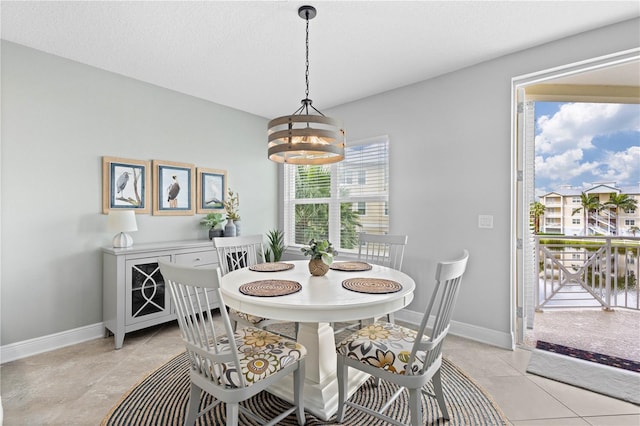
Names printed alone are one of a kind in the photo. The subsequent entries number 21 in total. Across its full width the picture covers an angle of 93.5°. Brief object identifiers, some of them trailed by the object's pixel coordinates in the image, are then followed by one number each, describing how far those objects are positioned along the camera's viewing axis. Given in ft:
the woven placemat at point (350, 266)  7.62
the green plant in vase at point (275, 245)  13.80
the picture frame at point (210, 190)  12.23
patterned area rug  5.74
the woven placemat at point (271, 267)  7.57
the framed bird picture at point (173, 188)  10.94
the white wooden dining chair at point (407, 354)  4.65
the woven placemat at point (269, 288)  5.48
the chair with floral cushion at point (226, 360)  4.25
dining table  4.95
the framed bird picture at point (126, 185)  9.71
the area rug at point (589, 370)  6.72
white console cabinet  8.84
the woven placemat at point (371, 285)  5.67
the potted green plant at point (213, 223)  11.90
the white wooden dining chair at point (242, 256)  7.30
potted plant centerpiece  6.79
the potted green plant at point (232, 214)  12.00
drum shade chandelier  6.24
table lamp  9.14
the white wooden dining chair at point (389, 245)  9.11
